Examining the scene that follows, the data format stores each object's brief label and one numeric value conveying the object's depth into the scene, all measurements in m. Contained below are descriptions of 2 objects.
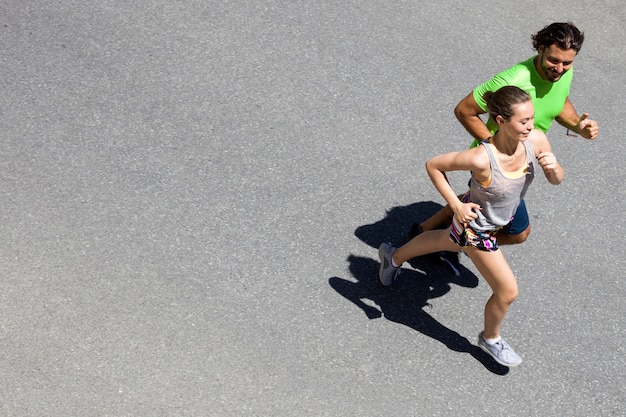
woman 9.37
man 9.98
